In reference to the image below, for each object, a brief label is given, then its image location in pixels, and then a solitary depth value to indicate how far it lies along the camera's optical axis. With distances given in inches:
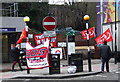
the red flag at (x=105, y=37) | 603.8
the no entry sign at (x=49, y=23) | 474.0
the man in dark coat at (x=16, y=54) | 560.7
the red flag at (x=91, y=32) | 693.8
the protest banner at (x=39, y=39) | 682.7
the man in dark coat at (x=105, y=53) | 487.5
